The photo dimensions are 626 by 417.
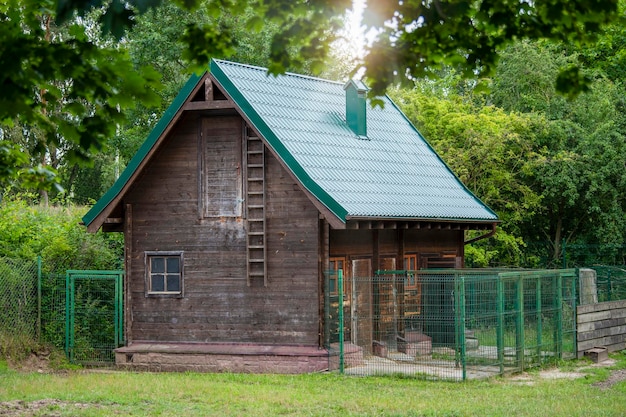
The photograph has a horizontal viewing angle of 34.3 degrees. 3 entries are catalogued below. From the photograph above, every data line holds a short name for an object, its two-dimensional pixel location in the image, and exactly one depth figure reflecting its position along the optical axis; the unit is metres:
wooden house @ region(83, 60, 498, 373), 20.92
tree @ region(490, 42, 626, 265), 33.81
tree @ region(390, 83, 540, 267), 32.28
